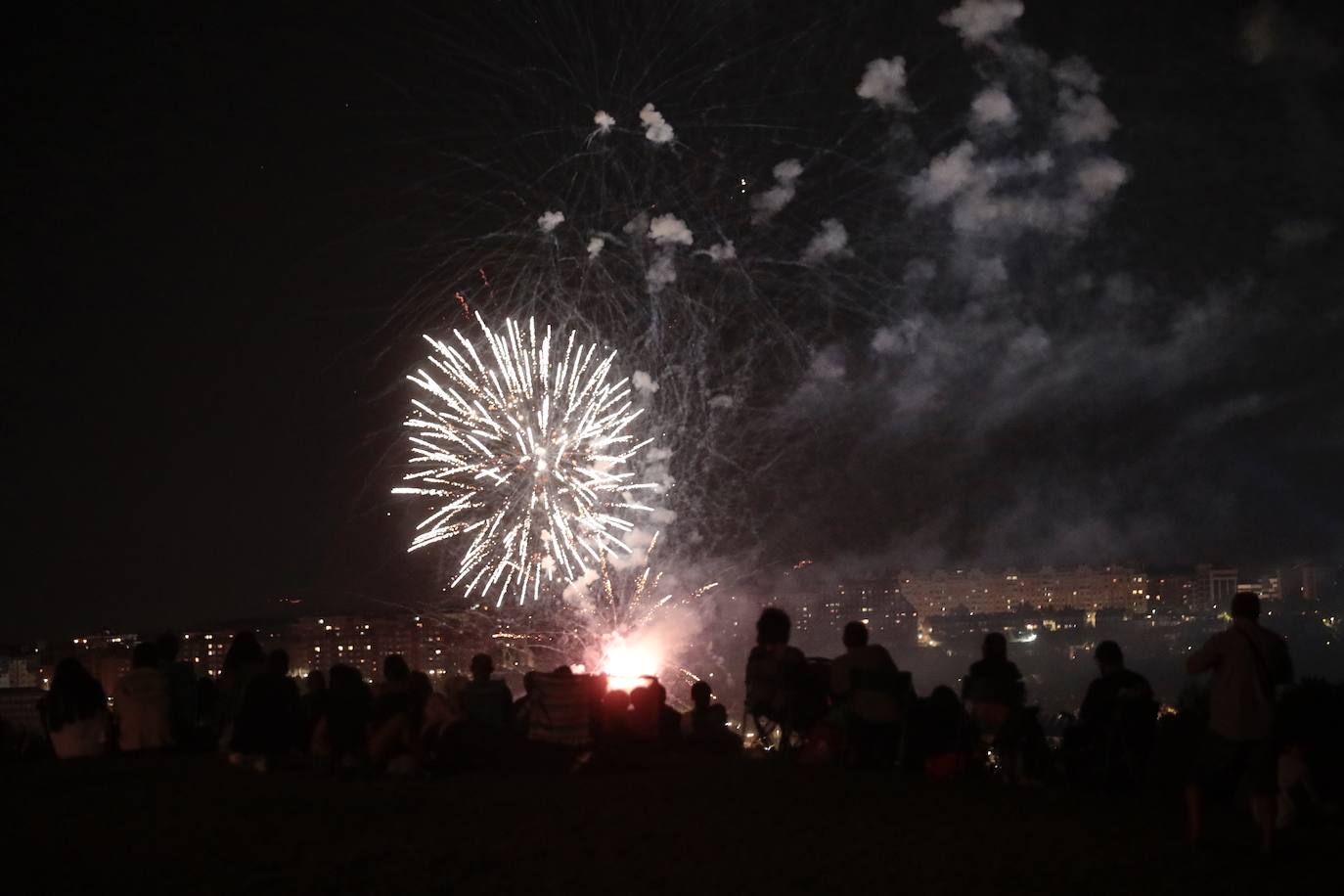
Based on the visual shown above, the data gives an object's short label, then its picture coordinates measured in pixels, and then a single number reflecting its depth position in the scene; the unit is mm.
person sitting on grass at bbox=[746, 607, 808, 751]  10930
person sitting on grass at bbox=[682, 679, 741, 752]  11805
